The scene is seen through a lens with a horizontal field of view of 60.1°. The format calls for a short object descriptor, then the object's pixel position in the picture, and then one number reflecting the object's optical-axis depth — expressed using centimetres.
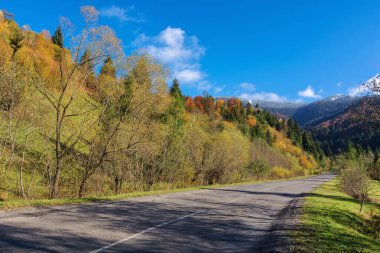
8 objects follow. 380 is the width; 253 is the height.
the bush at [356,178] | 2889
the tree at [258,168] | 6656
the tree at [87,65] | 2022
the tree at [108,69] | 2150
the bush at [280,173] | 8486
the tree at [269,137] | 12379
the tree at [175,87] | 7011
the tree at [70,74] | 1952
